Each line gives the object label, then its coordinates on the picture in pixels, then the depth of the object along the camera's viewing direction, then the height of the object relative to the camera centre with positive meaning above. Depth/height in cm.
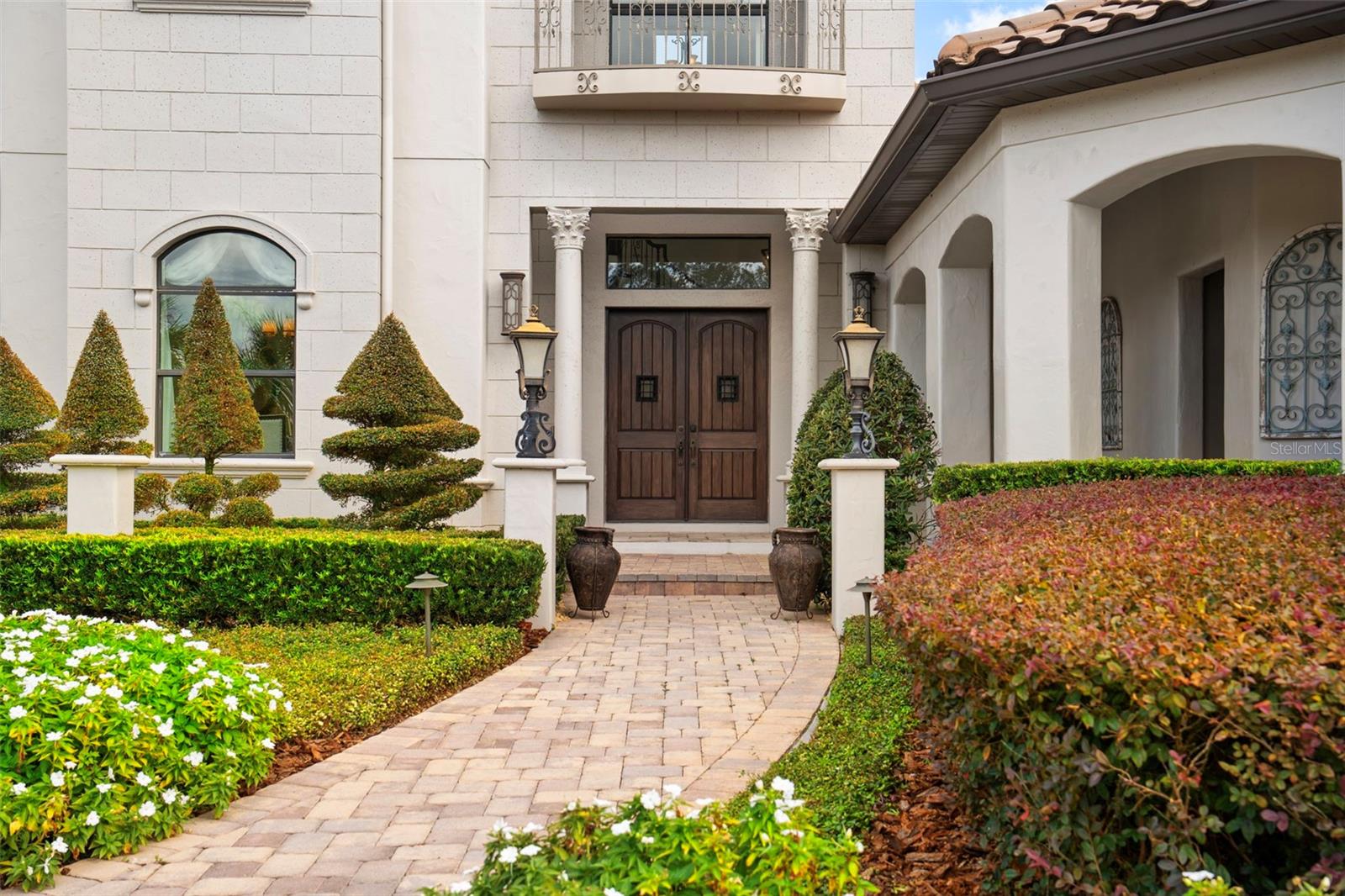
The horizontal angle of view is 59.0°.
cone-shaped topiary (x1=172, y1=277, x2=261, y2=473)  887 +48
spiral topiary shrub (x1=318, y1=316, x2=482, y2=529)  908 +10
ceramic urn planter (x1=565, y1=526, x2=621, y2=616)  909 -87
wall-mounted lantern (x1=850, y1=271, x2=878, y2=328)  1297 +181
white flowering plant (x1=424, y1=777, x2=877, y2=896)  253 -89
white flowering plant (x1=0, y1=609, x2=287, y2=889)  374 -100
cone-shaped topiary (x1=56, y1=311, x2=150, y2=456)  851 +36
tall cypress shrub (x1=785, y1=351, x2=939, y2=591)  928 +2
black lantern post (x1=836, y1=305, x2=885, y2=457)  851 +62
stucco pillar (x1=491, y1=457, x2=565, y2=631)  856 -35
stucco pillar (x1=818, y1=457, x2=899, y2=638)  841 -48
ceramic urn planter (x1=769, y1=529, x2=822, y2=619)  886 -87
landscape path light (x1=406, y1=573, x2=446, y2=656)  679 -75
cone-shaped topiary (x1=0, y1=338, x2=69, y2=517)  893 +10
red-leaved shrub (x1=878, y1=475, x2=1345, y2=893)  235 -55
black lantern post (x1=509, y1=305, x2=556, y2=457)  860 +60
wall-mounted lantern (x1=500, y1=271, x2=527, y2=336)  1237 +161
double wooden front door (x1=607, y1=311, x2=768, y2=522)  1394 +46
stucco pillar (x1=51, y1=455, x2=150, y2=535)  819 -31
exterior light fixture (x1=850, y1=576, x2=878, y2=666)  648 -93
